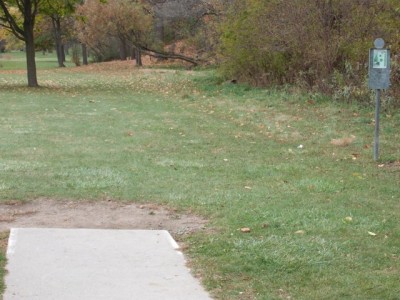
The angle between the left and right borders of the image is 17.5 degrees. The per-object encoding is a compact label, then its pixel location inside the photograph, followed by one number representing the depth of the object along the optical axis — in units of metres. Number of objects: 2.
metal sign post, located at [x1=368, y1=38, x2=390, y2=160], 20.10
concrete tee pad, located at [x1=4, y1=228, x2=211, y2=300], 9.84
